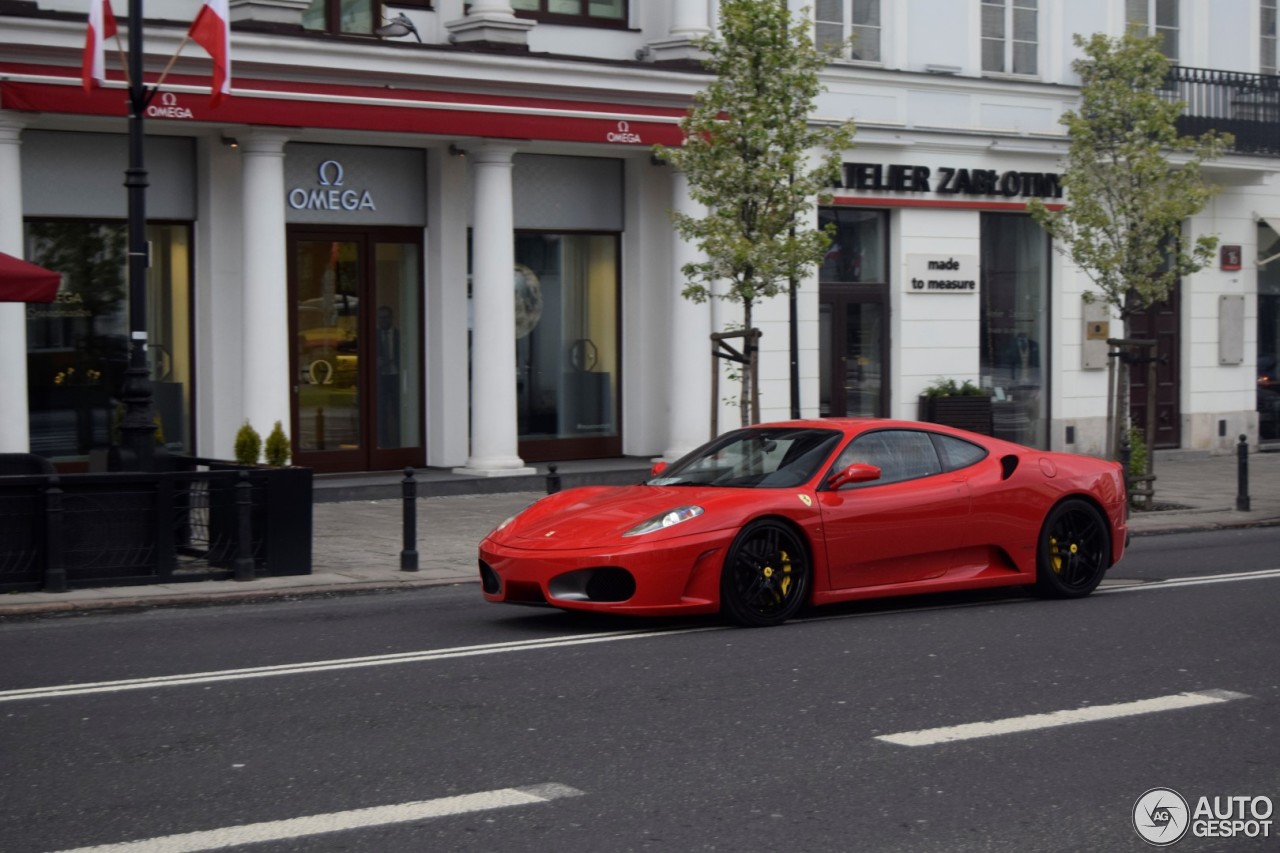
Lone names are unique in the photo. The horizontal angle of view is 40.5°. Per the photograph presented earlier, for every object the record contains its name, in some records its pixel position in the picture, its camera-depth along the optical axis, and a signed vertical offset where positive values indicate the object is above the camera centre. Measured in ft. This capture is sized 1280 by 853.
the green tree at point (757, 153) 57.21 +7.10
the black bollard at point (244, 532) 42.78 -4.09
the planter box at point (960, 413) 82.21 -2.25
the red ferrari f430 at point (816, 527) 33.14 -3.28
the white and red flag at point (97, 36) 50.93 +9.82
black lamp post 44.62 +1.56
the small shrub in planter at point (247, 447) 52.11 -2.40
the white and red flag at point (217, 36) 50.62 +9.86
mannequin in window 87.25 +0.27
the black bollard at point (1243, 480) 63.41 -4.24
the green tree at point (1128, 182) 66.03 +7.12
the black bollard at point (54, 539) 39.88 -3.95
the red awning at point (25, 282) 43.50 +2.16
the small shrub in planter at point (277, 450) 53.62 -2.56
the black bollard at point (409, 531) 46.39 -4.40
